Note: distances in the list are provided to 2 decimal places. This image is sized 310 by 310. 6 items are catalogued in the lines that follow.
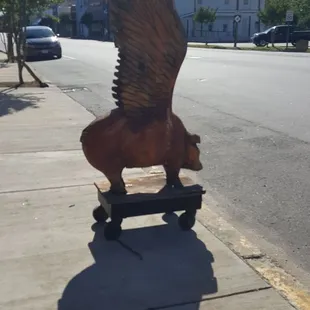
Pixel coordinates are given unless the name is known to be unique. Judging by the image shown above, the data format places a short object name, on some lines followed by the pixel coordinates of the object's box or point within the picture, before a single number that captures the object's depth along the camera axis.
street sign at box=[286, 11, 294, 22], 36.78
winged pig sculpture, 3.97
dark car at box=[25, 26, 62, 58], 25.98
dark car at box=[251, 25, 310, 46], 42.44
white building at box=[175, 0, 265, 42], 65.94
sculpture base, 4.22
